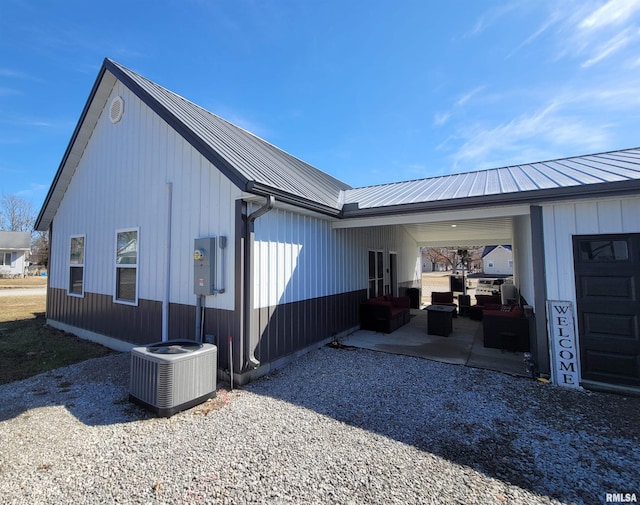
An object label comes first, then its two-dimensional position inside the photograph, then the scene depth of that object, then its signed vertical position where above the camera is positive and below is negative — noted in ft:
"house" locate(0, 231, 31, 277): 98.63 +6.89
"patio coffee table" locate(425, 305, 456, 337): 24.08 -4.71
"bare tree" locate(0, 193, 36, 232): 123.65 +25.47
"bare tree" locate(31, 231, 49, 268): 113.28 +10.00
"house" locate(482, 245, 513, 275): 130.52 +1.84
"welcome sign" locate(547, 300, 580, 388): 13.97 -4.04
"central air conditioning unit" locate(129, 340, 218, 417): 11.46 -4.50
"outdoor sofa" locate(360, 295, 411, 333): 25.05 -4.49
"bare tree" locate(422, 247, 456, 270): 121.25 +4.68
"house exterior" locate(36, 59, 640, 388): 13.94 +2.16
